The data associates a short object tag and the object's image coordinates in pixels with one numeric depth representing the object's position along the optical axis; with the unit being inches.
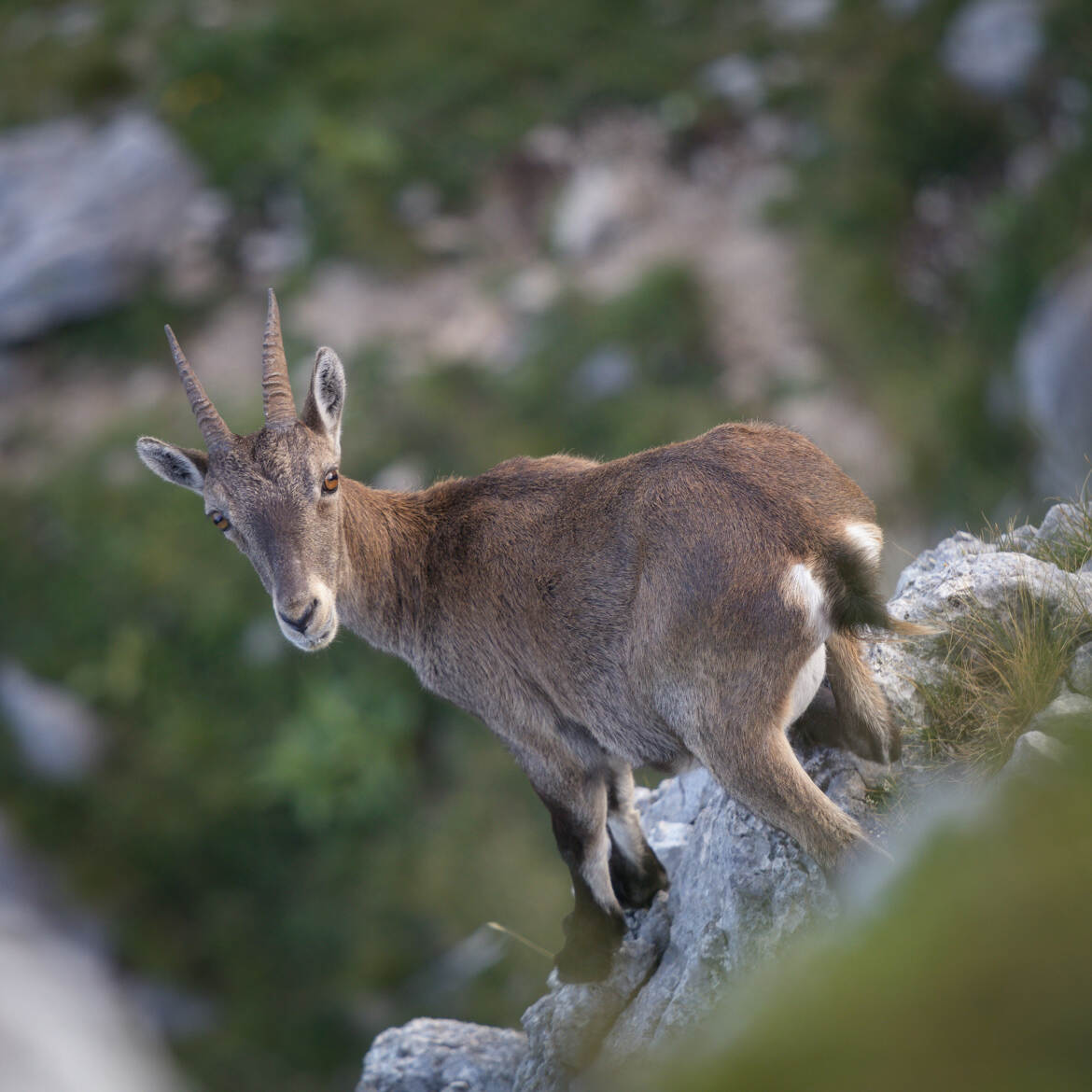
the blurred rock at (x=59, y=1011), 1059.3
